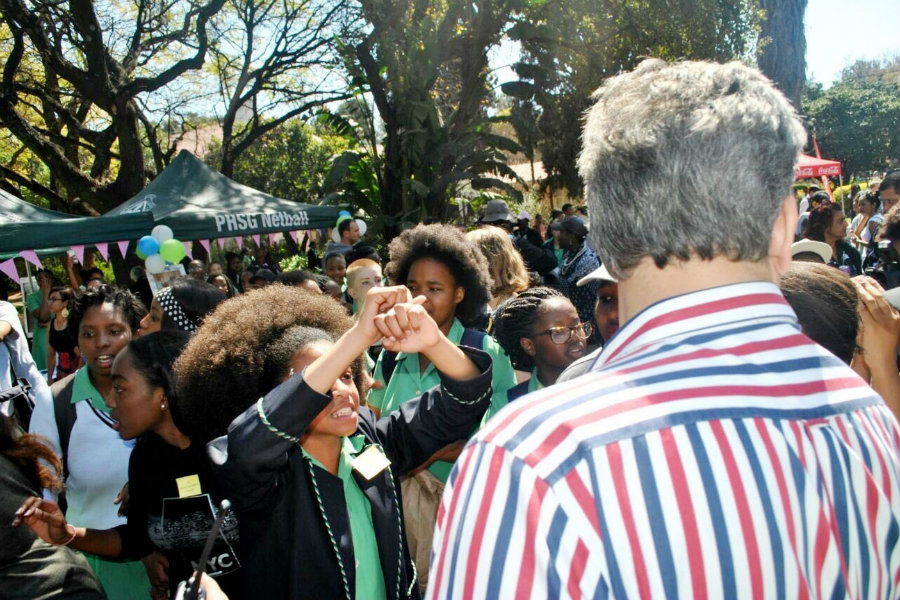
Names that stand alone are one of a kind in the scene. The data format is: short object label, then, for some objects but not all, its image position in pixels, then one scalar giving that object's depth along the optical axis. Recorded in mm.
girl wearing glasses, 3262
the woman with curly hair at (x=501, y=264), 4887
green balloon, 8594
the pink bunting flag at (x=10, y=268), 8367
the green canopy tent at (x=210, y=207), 10188
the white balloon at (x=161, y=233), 9422
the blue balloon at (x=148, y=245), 8734
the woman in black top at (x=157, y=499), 2357
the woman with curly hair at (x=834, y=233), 5844
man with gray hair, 797
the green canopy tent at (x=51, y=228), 8109
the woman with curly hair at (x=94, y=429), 3129
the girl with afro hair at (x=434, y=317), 2859
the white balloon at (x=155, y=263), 8398
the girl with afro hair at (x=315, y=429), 1816
